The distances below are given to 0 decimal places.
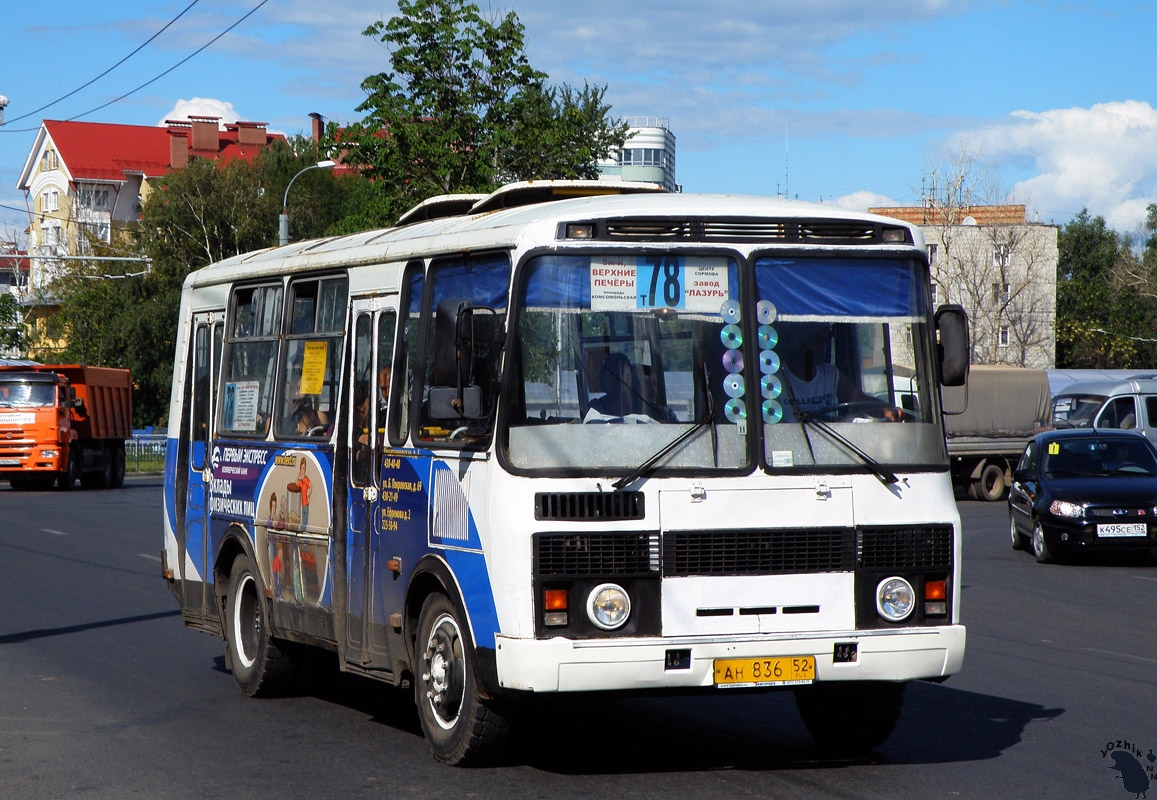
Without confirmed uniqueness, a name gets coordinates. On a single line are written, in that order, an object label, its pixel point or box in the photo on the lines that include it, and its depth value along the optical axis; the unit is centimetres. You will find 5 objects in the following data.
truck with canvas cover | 3441
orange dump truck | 3688
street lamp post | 3649
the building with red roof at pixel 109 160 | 9300
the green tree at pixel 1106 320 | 8681
